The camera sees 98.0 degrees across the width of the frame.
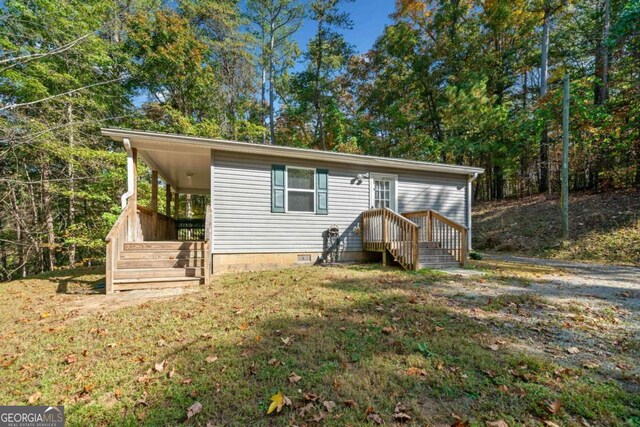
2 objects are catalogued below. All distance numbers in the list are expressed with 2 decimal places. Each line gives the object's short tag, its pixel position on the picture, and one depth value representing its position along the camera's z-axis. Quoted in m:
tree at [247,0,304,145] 17.38
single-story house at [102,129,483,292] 5.99
